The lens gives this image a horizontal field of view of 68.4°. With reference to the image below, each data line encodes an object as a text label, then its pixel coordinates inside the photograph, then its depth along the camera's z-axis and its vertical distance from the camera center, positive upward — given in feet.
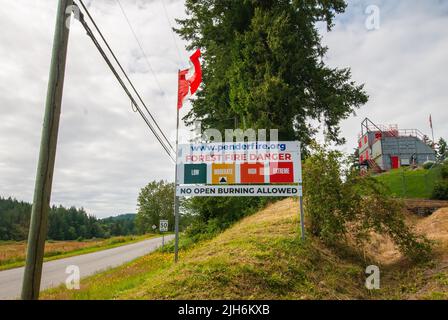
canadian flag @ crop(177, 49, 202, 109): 40.65 +17.21
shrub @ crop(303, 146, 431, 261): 28.58 +1.56
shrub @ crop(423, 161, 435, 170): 85.48 +15.35
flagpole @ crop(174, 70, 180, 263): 32.97 +0.60
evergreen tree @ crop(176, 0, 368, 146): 62.95 +31.45
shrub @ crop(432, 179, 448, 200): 54.08 +5.56
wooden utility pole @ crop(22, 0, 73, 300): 17.74 +3.31
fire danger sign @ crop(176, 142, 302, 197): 30.42 +5.11
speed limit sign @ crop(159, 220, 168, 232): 82.48 -0.87
